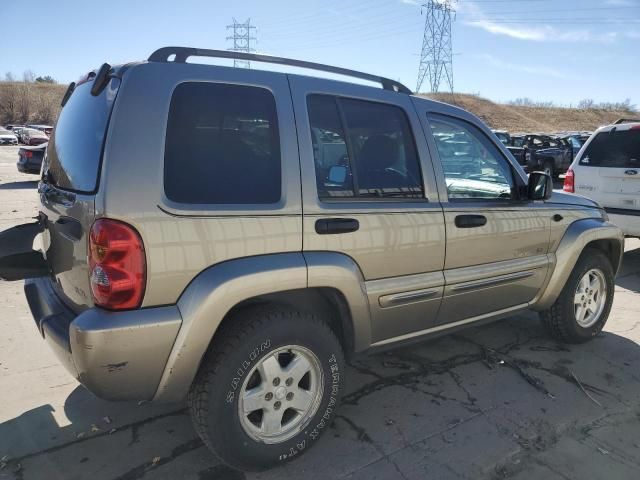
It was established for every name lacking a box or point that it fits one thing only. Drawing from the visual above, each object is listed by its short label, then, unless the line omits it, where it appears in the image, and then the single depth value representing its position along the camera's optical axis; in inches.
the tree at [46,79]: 3577.8
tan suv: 84.0
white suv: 255.6
